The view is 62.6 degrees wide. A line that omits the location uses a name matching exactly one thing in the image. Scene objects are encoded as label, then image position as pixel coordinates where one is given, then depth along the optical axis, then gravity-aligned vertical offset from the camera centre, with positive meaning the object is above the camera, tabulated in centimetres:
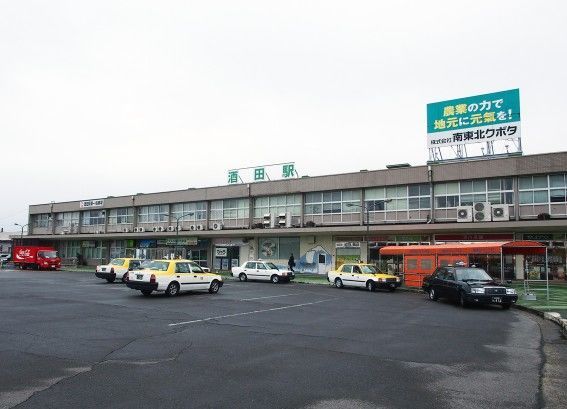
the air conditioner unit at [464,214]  3407 +267
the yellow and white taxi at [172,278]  2000 -137
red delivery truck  4988 -123
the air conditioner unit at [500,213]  3266 +266
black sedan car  1730 -145
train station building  3300 +307
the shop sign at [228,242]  4947 +67
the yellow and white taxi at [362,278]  2694 -168
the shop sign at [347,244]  4098 +43
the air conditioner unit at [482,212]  3338 +278
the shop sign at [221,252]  5077 -41
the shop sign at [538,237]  3344 +102
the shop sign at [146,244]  5823 +43
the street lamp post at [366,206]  3814 +370
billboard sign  3456 +1009
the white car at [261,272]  3297 -172
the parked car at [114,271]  3050 -156
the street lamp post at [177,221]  5162 +310
